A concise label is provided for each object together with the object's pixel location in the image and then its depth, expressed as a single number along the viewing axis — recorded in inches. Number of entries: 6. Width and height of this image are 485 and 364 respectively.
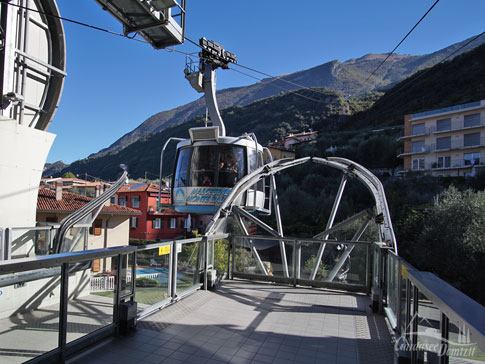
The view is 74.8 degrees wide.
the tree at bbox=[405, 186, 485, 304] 764.0
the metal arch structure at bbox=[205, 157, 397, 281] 307.4
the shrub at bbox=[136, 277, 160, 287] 185.0
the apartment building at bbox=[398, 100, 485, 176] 1551.4
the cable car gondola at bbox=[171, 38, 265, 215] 482.6
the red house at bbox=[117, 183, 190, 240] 1544.0
